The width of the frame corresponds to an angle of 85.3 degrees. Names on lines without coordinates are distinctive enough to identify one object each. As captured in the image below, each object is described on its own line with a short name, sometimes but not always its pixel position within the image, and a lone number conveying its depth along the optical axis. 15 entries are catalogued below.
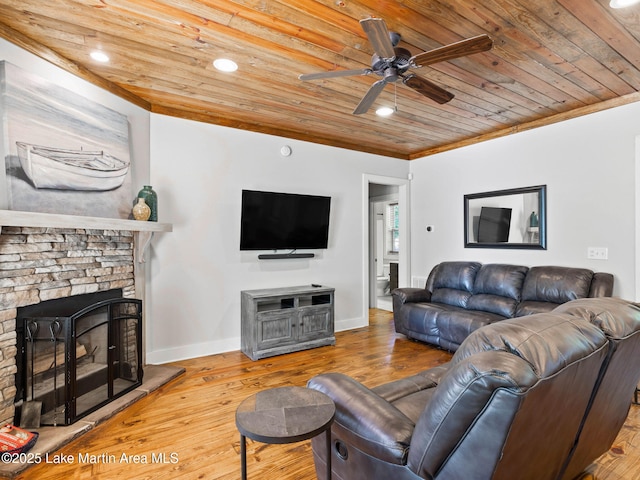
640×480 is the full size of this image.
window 6.67
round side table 1.27
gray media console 3.74
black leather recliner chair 0.97
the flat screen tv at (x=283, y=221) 3.99
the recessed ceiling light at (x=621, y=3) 1.96
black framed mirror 4.06
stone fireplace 2.12
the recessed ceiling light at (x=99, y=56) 2.53
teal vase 3.19
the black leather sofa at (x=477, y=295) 3.45
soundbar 4.20
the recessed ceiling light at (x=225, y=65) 2.62
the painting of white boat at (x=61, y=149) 2.21
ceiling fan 1.82
